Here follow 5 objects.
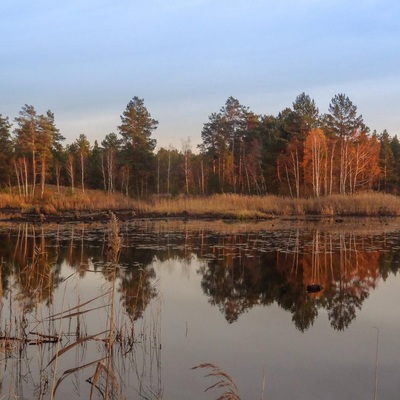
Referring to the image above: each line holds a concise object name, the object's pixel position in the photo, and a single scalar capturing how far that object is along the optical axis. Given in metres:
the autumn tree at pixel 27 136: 49.47
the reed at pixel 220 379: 5.03
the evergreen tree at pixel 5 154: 51.12
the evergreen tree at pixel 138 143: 50.25
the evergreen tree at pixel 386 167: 60.69
